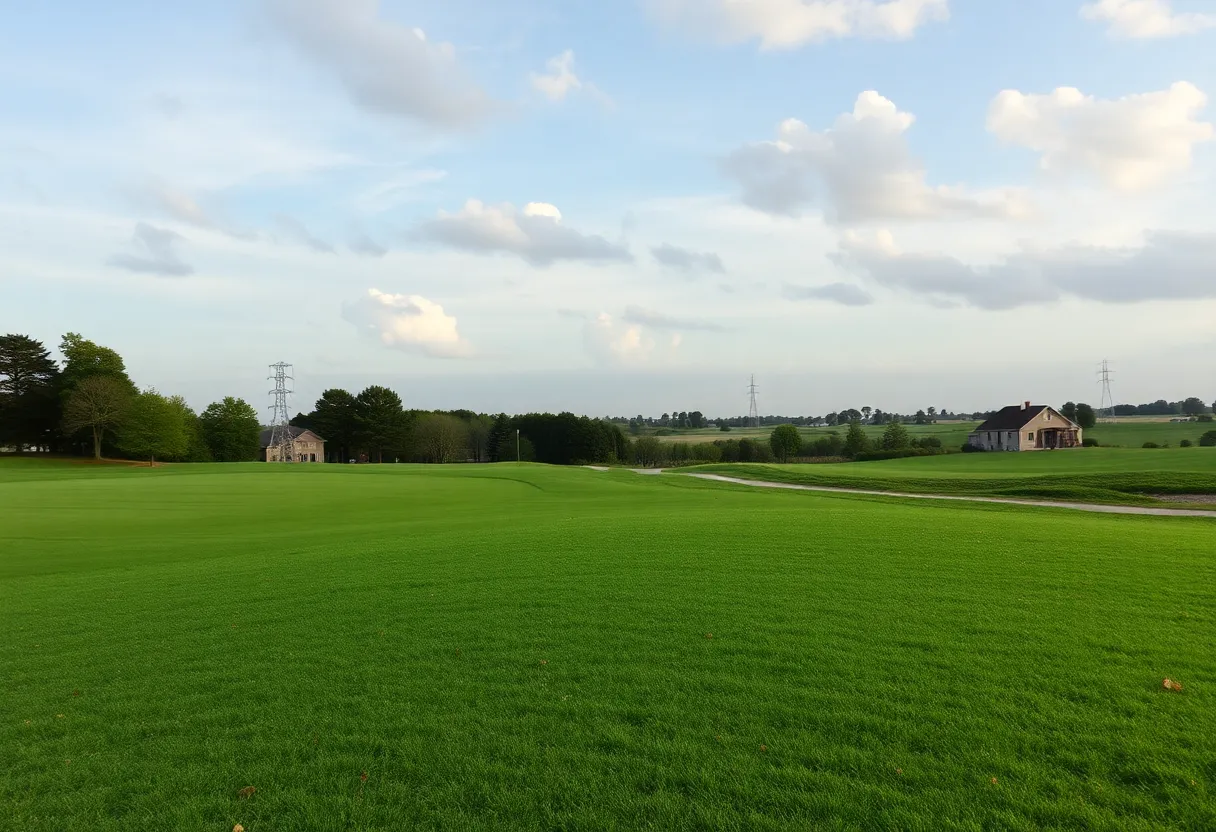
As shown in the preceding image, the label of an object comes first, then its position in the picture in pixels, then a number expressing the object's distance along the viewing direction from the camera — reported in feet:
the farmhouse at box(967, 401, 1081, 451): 226.79
